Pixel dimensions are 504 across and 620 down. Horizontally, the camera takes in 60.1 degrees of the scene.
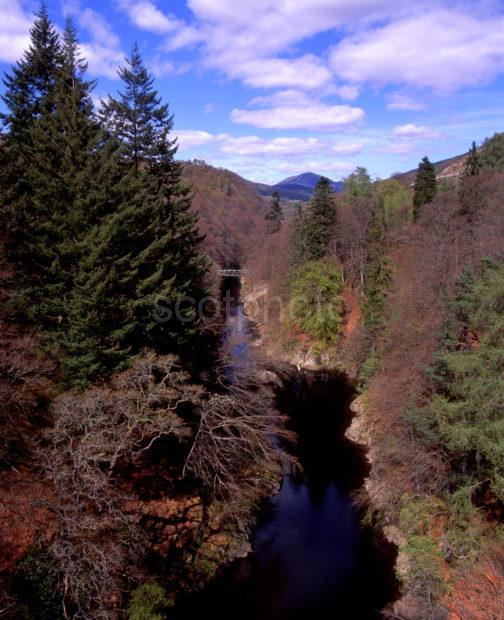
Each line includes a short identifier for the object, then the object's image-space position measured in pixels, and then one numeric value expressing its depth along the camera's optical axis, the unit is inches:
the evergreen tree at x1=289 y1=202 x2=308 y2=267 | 1822.1
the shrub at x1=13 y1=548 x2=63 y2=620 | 491.8
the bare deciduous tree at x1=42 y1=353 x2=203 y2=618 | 510.6
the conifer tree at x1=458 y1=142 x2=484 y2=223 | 1709.8
